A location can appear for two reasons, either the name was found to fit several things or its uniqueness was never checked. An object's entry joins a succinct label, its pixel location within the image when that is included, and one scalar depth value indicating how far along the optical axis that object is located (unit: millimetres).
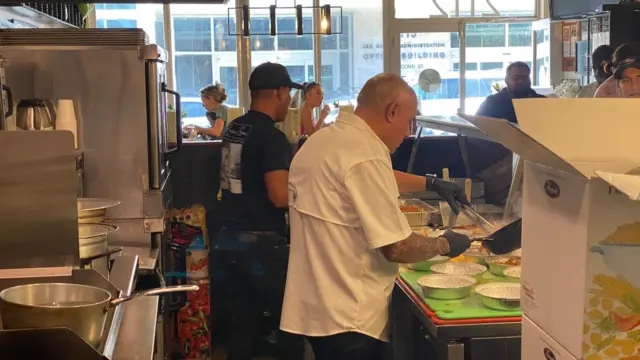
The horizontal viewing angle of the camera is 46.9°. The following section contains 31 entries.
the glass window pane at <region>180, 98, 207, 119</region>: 9242
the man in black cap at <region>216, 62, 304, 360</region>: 3471
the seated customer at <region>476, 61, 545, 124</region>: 5074
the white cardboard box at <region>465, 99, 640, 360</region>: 1317
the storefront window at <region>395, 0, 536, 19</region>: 9547
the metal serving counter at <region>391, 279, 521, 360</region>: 2090
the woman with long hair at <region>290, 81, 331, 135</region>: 4918
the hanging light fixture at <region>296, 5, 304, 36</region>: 7293
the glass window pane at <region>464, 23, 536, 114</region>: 9711
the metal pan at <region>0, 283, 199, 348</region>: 1390
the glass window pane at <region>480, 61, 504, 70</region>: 9781
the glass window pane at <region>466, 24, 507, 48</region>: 9664
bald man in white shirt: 2213
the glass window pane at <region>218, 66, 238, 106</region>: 9344
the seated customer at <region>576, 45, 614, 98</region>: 4586
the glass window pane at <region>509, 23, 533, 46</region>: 9820
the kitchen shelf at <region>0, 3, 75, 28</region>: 3463
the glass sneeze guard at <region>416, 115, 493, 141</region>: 3258
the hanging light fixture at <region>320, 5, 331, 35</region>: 7533
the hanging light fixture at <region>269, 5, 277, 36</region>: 7746
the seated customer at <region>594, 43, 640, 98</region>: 3890
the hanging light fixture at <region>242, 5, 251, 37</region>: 7816
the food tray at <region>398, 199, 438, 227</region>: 3436
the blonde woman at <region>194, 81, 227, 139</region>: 7293
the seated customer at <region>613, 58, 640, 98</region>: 3346
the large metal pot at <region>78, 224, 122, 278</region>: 2205
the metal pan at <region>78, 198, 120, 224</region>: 2529
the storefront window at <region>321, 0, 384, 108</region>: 9547
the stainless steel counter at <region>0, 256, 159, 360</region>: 1330
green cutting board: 2143
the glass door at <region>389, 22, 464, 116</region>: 9516
